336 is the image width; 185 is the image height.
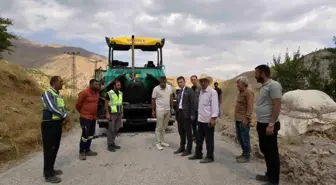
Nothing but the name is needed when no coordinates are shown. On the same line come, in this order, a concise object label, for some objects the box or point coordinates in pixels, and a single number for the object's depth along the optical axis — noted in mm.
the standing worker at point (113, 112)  7762
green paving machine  10164
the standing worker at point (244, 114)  6449
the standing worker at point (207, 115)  6445
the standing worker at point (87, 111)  6898
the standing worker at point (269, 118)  4758
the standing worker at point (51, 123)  5289
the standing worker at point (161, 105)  8000
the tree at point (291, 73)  15350
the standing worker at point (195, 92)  7114
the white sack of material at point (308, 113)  9055
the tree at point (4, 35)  21778
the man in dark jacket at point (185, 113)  7207
